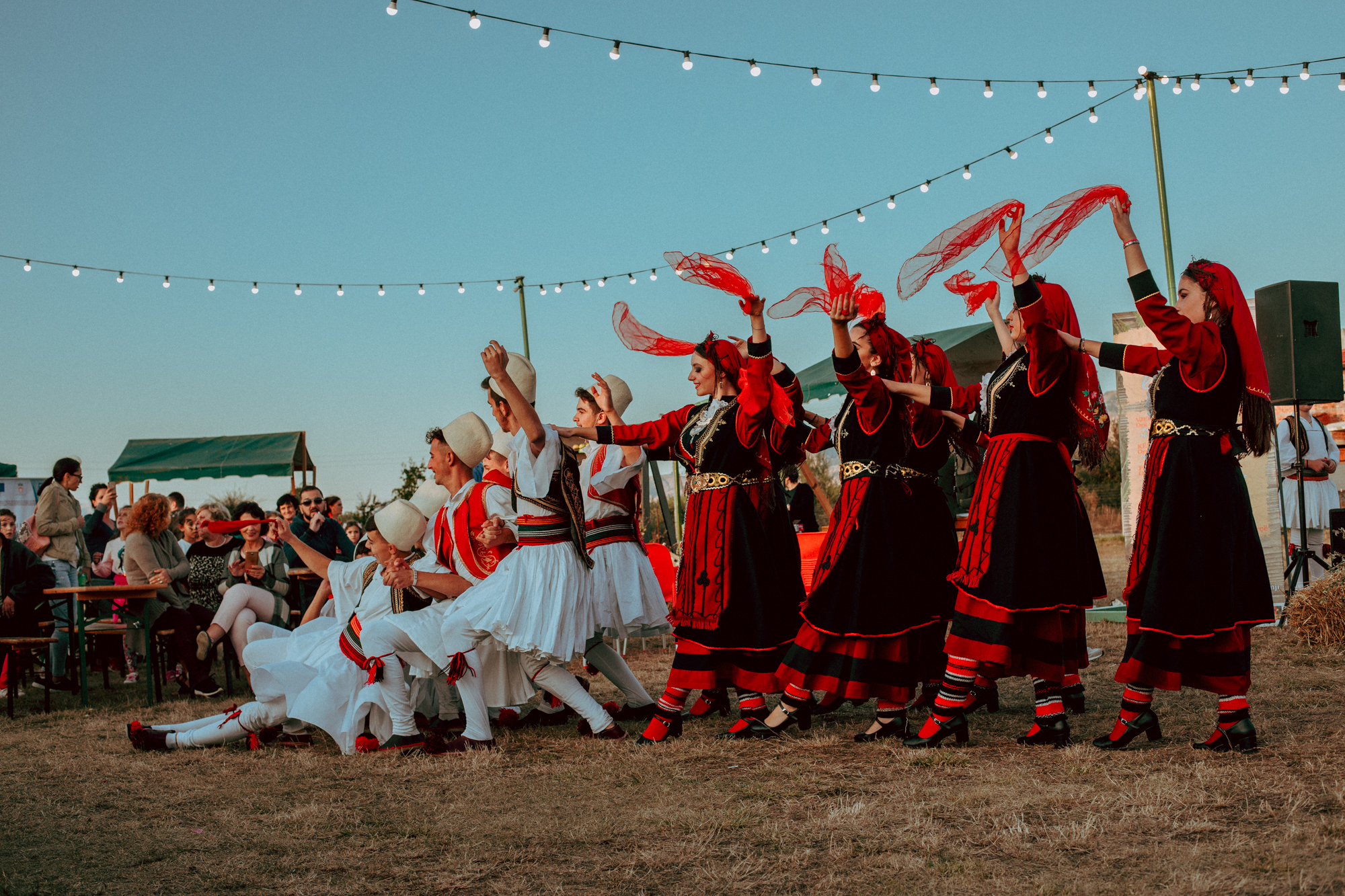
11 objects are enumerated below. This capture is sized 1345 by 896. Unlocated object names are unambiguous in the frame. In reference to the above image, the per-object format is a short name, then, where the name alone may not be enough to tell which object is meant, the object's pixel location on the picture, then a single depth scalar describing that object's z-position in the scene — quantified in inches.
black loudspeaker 323.0
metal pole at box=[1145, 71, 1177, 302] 384.2
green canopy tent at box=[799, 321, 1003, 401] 391.5
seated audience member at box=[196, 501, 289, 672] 296.7
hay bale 278.5
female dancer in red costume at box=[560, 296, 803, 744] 187.2
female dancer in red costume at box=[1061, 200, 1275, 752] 150.9
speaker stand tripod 310.5
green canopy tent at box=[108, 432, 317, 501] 716.7
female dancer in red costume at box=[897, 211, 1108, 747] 158.7
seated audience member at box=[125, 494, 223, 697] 292.4
